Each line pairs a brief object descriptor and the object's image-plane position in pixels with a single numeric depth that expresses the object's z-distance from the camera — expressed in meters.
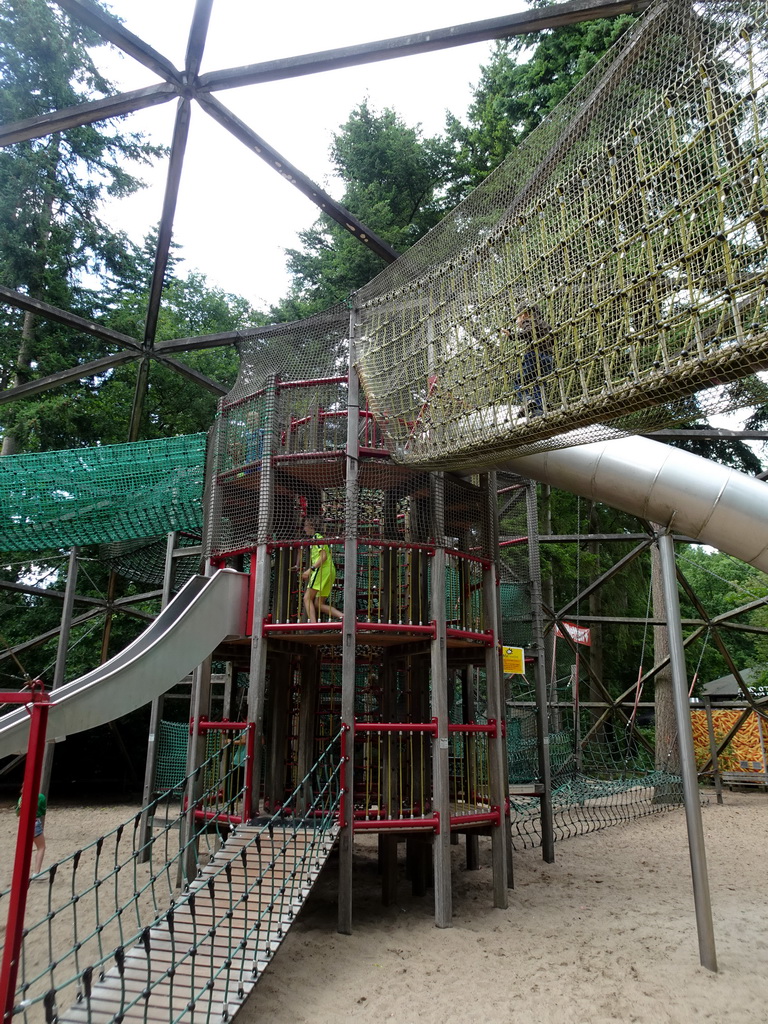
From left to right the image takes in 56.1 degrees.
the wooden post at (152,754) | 9.12
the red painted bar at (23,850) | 3.23
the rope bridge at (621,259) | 3.46
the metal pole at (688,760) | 5.24
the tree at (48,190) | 17.17
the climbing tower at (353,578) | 6.57
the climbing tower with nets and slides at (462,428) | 3.70
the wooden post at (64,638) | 10.14
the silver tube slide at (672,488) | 5.67
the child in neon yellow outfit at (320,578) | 6.93
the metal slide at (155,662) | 4.30
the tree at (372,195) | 19.02
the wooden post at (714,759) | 14.52
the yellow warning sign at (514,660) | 9.38
